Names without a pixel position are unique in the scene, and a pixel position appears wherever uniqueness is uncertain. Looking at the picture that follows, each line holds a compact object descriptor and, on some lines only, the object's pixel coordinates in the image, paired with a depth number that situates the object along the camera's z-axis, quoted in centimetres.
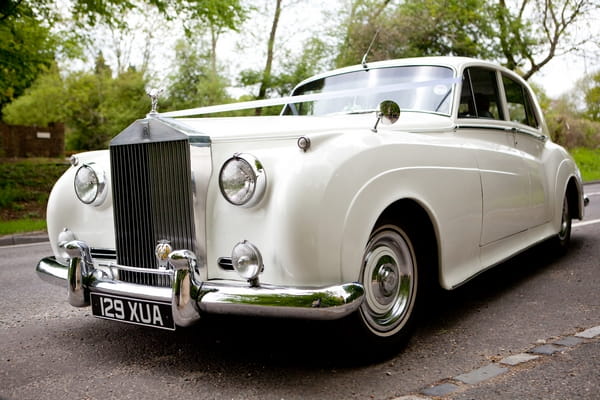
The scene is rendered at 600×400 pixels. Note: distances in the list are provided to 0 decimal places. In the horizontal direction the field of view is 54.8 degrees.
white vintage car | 252
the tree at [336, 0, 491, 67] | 2085
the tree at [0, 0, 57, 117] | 1246
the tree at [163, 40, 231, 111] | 2153
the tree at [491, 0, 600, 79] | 1981
